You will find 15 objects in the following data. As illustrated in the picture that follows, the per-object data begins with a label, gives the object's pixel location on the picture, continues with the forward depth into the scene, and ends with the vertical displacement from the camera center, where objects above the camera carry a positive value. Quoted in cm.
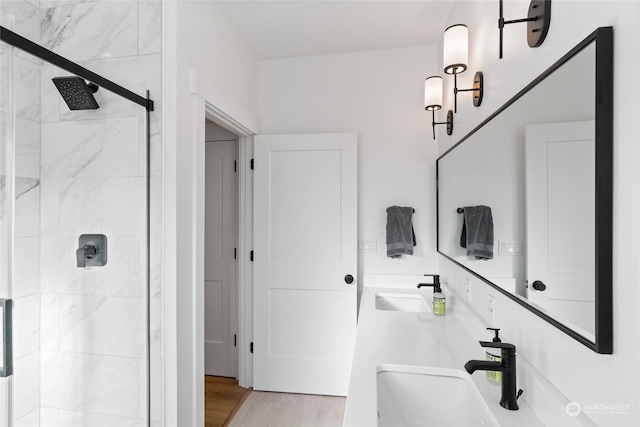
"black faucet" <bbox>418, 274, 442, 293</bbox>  203 -46
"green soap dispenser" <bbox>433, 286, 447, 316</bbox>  178 -52
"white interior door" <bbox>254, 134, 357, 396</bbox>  247 -39
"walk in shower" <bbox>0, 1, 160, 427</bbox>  145 -13
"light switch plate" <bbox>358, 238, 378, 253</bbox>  255 -27
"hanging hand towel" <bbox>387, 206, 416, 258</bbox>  240 -16
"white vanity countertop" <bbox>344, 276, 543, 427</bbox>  92 -56
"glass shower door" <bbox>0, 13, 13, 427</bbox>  117 -10
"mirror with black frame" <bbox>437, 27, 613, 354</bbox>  66 +5
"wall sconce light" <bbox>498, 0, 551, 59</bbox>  89 +54
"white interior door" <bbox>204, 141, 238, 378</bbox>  281 -41
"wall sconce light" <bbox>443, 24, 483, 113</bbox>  153 +76
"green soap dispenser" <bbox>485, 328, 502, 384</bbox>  104 -48
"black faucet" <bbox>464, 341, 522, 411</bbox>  94 -46
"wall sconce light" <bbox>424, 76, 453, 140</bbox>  209 +75
